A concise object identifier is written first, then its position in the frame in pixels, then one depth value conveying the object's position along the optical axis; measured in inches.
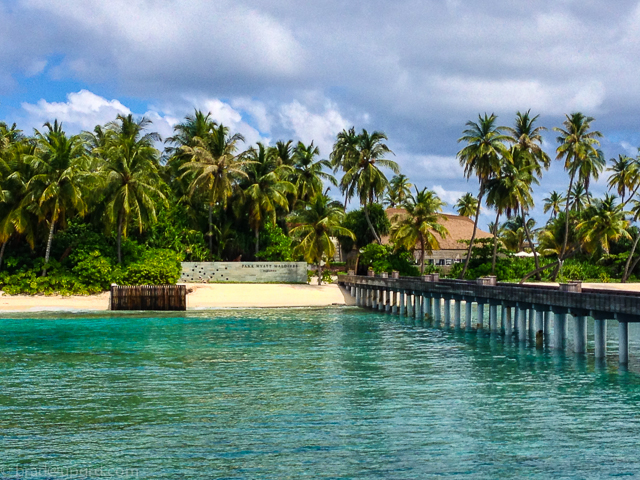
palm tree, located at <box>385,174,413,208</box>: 3531.0
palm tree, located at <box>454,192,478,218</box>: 3975.4
